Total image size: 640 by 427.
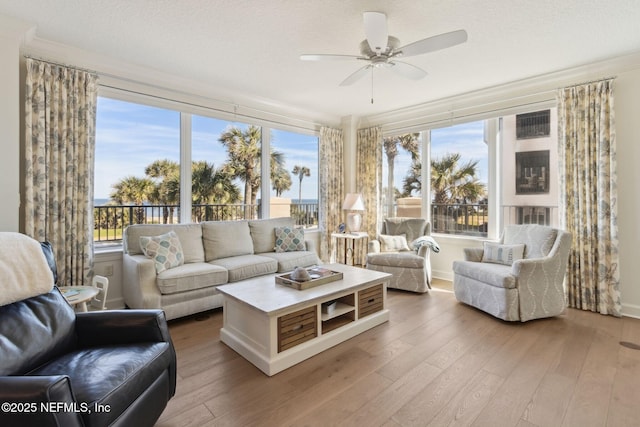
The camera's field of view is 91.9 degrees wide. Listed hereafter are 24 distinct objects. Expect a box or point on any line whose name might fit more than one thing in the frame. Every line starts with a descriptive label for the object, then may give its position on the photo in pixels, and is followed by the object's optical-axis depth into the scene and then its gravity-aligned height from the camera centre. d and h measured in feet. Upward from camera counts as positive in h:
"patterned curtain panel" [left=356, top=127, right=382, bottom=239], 17.37 +2.15
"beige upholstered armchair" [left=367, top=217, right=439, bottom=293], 12.84 -1.80
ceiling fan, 6.91 +4.23
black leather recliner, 3.24 -2.19
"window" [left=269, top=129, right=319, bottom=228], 16.35 +2.00
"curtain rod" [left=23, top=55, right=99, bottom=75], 9.20 +4.60
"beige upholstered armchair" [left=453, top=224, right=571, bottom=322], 9.64 -2.16
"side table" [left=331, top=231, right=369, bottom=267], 17.43 -2.13
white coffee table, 7.04 -2.73
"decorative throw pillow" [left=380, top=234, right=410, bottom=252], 14.64 -1.49
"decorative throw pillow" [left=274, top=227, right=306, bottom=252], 13.91 -1.25
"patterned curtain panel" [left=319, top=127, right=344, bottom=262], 17.31 +1.66
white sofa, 9.39 -1.84
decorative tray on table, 8.44 -1.89
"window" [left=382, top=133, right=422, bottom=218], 16.55 +2.08
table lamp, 16.10 +0.23
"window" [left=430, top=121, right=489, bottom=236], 14.38 +1.63
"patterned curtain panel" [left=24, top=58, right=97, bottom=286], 9.05 +1.53
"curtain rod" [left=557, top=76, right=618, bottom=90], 10.48 +4.60
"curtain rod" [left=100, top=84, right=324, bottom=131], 11.42 +4.53
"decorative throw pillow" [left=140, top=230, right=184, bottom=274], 9.81 -1.23
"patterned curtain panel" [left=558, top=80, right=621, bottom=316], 10.36 +0.71
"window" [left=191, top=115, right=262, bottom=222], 13.56 +2.02
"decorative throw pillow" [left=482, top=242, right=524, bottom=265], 11.11 -1.49
